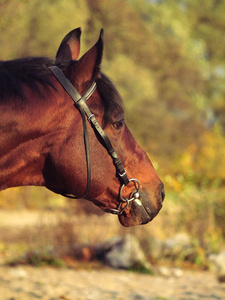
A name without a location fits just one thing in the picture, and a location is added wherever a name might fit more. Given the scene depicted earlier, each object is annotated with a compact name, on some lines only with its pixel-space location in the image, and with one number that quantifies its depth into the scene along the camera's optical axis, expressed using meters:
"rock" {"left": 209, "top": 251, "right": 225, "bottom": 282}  12.26
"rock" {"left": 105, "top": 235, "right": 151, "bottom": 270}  12.74
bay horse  4.93
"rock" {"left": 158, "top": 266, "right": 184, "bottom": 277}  12.61
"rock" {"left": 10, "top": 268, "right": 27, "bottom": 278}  11.07
